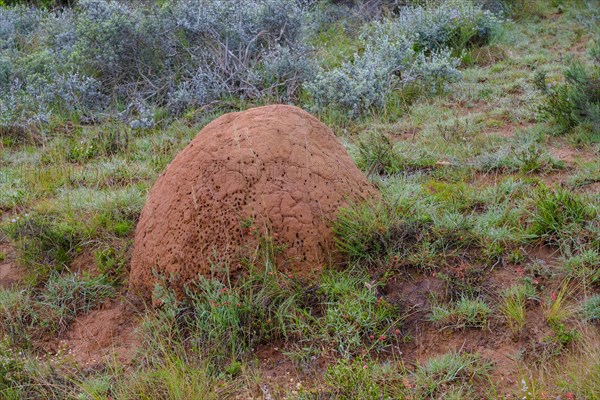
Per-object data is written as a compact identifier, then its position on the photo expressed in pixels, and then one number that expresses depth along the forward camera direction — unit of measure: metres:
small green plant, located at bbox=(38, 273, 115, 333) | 4.52
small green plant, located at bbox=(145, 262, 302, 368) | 3.90
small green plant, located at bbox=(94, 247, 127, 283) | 4.82
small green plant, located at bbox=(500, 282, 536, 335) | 3.78
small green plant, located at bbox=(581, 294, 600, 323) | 3.70
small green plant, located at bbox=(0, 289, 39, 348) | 4.30
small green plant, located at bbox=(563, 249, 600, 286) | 3.97
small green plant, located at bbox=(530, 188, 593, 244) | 4.36
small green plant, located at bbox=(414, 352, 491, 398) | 3.43
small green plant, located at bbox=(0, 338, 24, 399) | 3.75
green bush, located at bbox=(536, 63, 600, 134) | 6.22
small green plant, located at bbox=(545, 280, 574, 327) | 3.75
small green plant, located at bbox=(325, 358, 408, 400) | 3.42
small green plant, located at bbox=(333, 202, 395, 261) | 4.32
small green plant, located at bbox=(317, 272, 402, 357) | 3.81
